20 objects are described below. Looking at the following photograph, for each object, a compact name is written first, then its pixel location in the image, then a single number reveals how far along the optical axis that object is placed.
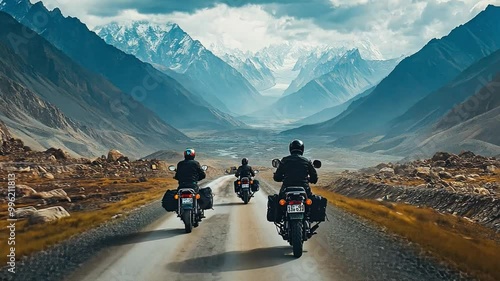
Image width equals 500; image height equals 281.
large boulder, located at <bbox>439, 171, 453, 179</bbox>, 51.59
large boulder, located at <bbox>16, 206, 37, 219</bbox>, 27.36
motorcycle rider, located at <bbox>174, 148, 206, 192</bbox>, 18.08
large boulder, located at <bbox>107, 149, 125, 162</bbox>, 102.00
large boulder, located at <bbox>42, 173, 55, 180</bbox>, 70.13
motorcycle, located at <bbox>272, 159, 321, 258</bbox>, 12.99
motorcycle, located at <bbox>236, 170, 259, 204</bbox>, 29.00
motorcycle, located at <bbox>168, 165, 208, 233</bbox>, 17.14
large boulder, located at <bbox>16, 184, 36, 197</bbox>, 44.02
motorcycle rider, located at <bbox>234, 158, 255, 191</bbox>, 30.96
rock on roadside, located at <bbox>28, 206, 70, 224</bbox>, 23.75
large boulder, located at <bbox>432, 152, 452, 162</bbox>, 76.69
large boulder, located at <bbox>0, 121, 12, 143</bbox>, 113.56
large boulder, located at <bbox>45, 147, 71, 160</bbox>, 102.81
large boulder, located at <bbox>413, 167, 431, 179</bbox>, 52.97
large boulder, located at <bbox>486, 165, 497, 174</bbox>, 59.72
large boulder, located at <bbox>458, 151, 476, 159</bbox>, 78.16
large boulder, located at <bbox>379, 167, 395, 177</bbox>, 62.89
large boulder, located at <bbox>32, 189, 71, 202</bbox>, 40.35
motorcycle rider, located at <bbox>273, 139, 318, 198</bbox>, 14.09
